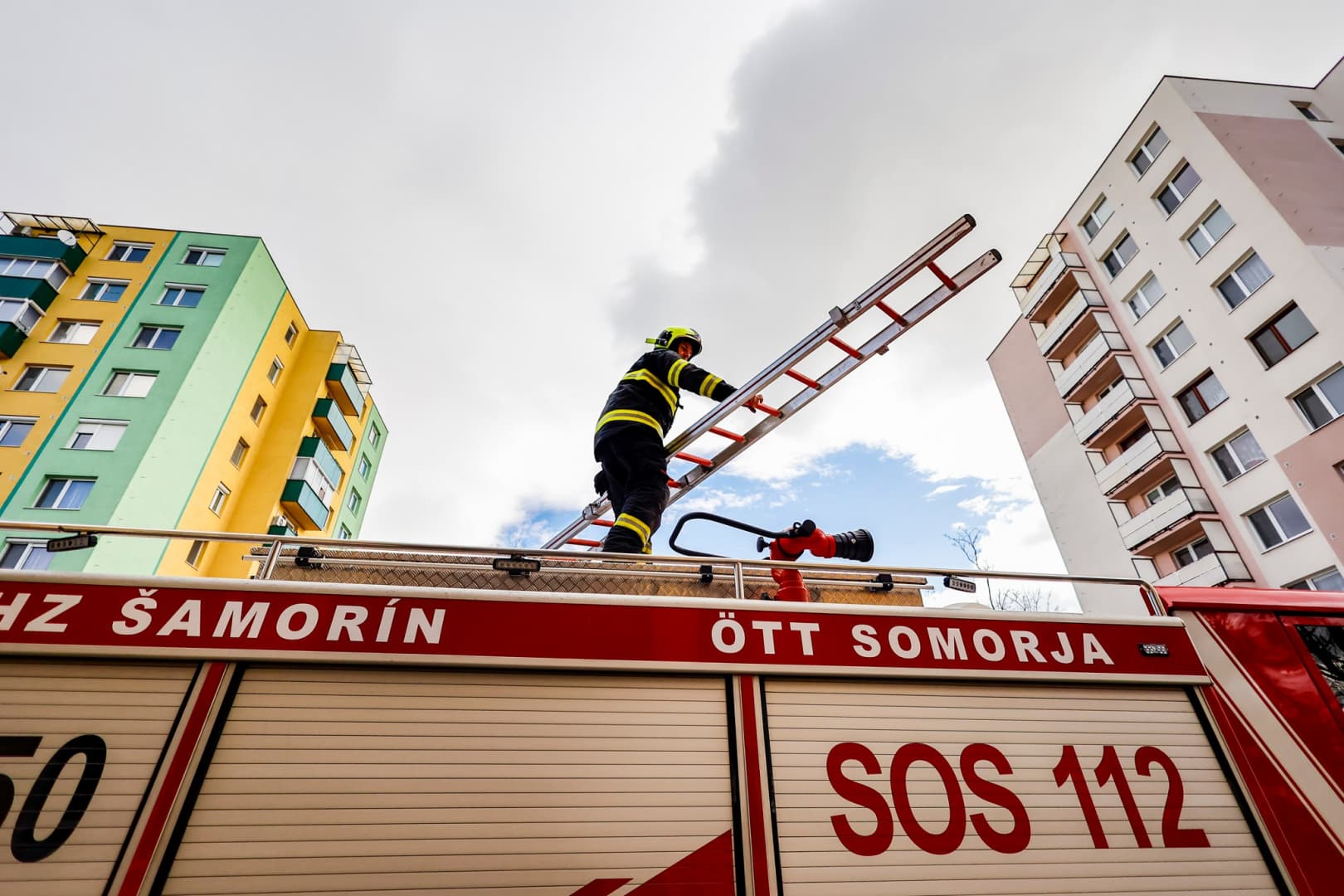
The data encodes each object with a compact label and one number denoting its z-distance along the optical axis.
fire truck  2.33
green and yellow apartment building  14.13
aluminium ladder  5.36
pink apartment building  12.98
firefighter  4.50
